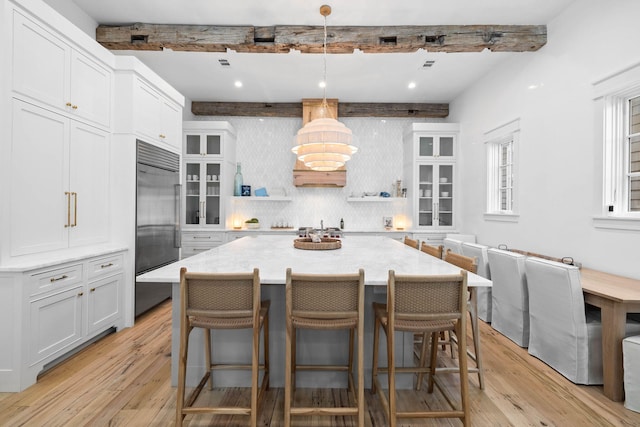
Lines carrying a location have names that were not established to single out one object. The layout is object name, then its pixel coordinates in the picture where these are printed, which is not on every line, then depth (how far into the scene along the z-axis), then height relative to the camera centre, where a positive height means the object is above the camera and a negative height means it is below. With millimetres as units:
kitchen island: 2135 -847
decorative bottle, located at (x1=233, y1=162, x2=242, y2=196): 6016 +491
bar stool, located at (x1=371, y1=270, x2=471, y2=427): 1676 -510
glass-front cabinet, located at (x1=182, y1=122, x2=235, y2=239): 5723 +622
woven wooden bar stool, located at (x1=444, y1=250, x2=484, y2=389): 2287 -692
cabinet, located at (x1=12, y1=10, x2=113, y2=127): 2346 +1121
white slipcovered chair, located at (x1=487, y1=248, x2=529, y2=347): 2977 -792
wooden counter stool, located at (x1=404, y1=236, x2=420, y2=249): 3592 -346
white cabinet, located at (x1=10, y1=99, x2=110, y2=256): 2352 +232
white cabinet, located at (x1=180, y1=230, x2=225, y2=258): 5641 -504
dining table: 2150 -746
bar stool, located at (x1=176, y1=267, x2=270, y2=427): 1703 -514
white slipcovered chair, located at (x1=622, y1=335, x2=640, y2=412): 2041 -997
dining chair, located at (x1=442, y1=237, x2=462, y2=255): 4036 -412
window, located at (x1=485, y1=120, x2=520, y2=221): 4211 +594
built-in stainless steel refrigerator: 3568 -69
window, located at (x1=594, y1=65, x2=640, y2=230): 2762 +569
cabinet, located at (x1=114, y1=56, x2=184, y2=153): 3420 +1211
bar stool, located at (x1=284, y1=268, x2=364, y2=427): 1657 -489
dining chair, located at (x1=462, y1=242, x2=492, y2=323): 3547 -641
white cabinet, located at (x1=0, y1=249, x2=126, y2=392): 2191 -786
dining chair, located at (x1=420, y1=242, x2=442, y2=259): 2846 -347
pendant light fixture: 2812 +606
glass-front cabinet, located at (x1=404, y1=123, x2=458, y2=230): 5734 +674
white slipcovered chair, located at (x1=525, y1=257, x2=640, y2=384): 2346 -819
